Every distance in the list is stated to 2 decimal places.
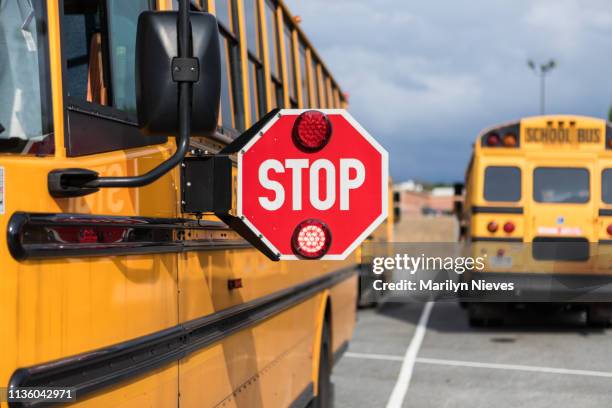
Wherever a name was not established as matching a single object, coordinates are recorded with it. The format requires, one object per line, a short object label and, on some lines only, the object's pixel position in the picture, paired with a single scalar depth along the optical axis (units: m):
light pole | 46.42
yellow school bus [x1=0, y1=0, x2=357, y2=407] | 2.00
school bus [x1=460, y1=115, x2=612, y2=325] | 12.03
